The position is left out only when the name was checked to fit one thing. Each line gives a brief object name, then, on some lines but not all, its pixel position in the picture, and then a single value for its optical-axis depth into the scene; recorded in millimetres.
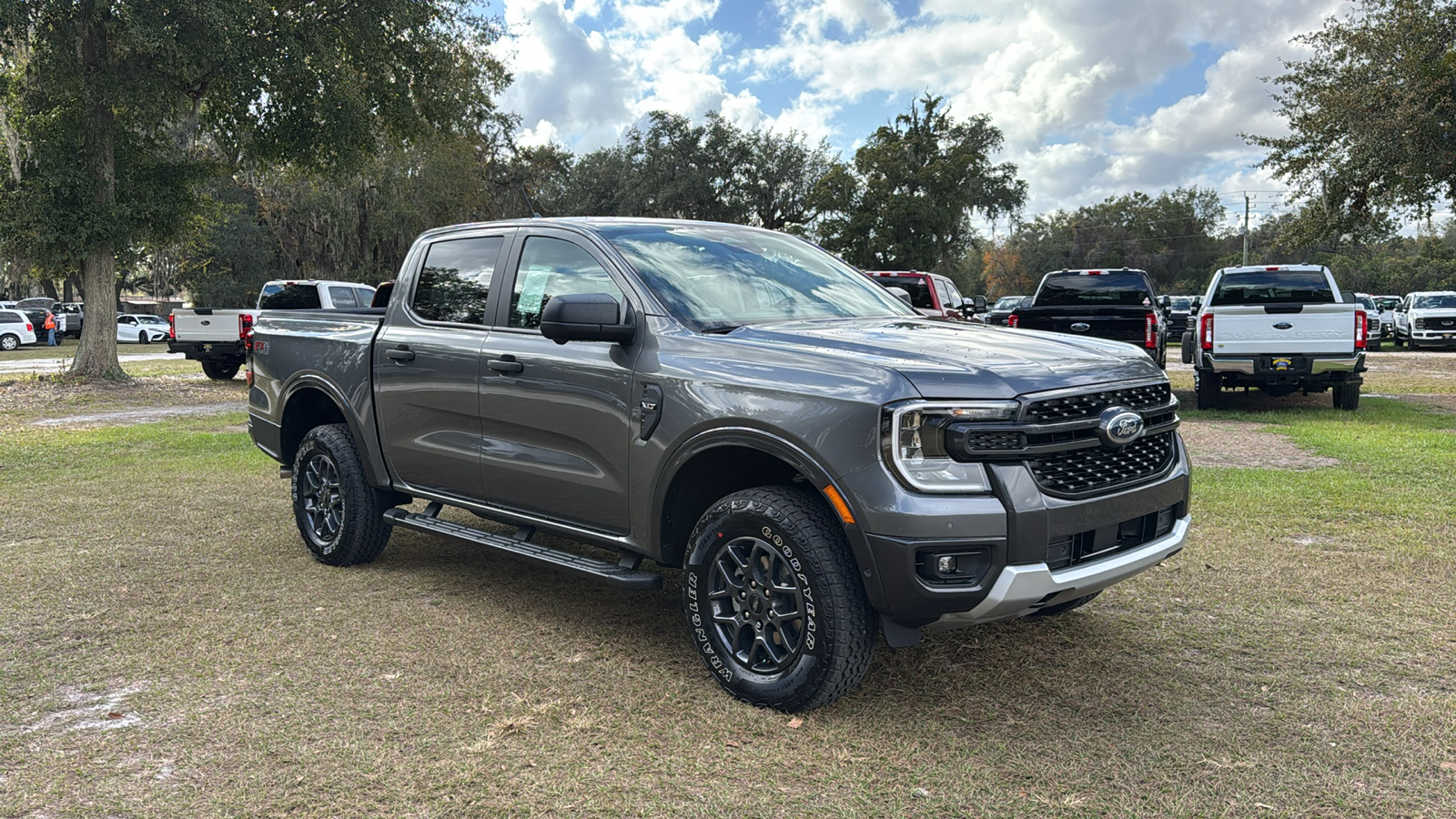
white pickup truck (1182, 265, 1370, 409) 12586
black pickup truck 14125
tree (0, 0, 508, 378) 16891
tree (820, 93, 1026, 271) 51281
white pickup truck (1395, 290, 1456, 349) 29953
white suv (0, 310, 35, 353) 35094
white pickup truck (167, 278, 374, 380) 18984
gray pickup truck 3545
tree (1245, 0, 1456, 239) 20219
